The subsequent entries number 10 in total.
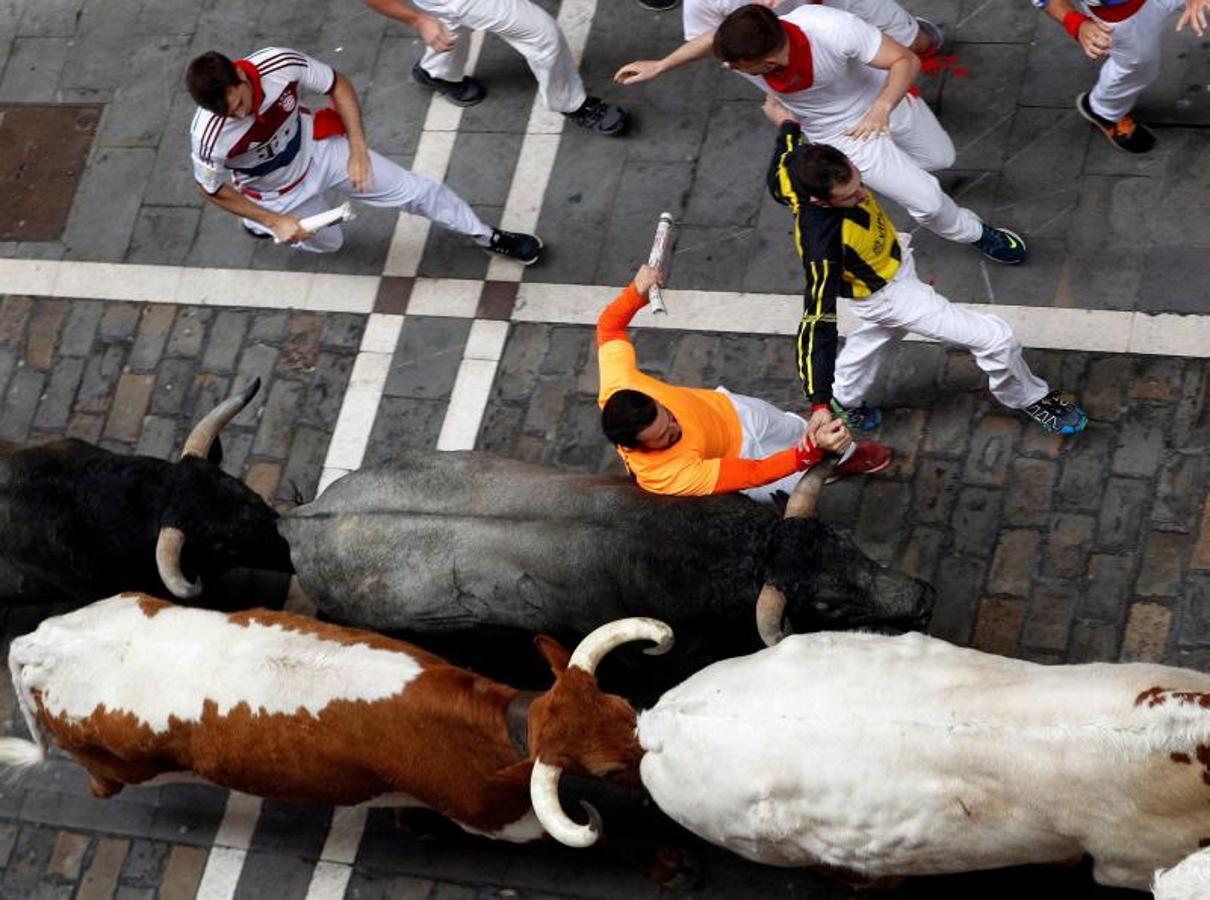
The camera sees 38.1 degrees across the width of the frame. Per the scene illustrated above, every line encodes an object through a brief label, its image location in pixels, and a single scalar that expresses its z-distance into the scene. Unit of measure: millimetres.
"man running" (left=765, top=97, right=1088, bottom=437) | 8094
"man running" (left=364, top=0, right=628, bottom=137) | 10836
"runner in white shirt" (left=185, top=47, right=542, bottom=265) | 9867
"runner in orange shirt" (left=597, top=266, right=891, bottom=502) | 7969
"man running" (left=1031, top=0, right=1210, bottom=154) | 9219
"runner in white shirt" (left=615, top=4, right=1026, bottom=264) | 8633
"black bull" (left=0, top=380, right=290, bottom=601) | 9492
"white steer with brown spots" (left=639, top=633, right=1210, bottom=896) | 6273
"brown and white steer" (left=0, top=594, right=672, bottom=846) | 8211
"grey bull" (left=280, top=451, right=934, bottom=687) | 7902
